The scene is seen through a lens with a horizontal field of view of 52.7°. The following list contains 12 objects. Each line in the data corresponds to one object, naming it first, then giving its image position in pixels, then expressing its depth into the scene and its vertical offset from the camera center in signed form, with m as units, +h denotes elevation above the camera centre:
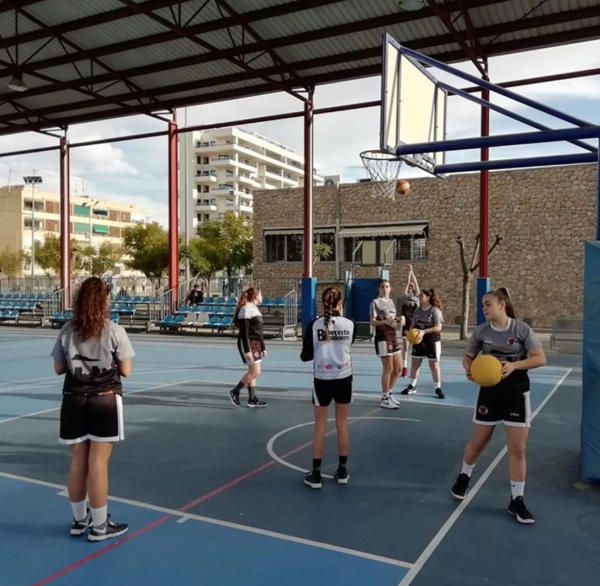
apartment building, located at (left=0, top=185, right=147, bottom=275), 82.75 +9.47
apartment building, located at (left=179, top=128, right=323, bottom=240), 84.00 +15.73
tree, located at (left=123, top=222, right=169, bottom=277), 49.31 +2.79
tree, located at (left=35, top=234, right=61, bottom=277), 62.78 +2.80
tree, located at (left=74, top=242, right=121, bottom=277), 63.75 +2.43
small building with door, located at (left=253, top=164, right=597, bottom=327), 24.89 +2.34
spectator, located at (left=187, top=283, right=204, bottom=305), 24.48 -0.56
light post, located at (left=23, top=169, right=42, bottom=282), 83.04 +14.75
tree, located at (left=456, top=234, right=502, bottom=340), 19.89 -0.45
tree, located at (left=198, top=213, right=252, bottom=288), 42.28 +2.73
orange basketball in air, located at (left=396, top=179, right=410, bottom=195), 15.54 +2.49
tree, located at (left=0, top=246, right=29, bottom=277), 67.06 +2.08
